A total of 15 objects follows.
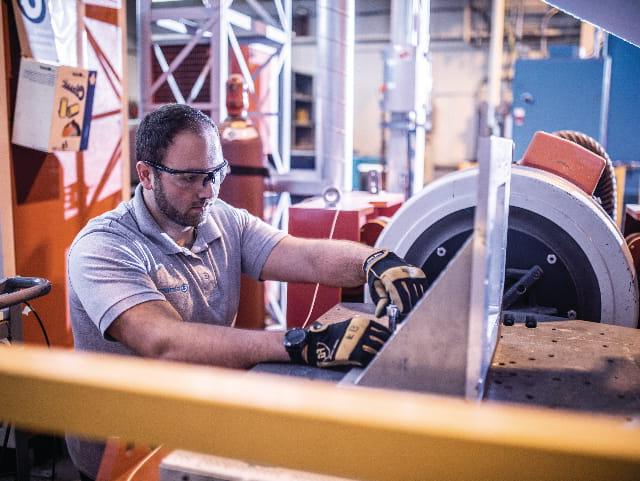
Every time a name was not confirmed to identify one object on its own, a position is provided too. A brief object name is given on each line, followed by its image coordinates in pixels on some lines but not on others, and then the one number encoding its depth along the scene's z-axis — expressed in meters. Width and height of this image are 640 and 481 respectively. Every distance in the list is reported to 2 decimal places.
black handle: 1.81
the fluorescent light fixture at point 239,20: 5.07
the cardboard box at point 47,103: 2.84
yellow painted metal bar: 0.50
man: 1.45
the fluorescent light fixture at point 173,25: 5.51
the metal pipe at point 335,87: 3.90
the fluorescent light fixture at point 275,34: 5.93
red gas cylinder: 3.90
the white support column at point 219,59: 4.88
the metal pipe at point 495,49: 9.12
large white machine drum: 1.69
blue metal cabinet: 5.09
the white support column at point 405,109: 4.67
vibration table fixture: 0.99
